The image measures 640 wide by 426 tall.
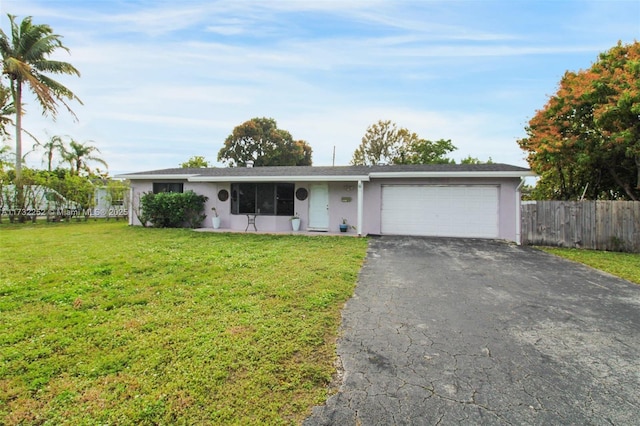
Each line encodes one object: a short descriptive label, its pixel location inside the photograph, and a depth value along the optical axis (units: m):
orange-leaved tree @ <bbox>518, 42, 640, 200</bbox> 8.59
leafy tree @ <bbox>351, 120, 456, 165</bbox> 28.23
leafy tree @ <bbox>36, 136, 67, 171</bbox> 22.92
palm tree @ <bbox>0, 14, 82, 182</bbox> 13.80
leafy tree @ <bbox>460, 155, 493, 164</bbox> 27.37
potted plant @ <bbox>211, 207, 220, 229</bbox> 12.69
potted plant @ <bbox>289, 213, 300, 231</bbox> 12.08
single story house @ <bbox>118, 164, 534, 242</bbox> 10.80
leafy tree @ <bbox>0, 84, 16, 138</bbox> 14.26
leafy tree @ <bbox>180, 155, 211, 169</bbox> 28.20
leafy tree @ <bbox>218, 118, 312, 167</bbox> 32.62
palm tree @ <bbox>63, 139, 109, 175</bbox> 23.75
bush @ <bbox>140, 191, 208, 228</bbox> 12.73
